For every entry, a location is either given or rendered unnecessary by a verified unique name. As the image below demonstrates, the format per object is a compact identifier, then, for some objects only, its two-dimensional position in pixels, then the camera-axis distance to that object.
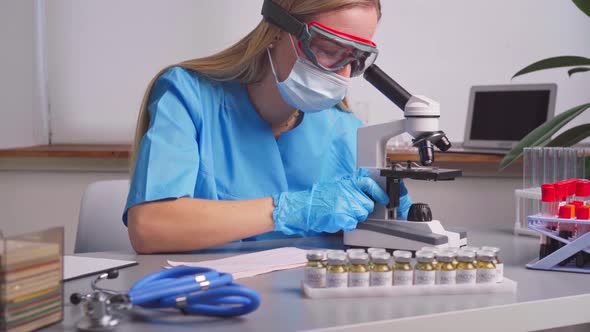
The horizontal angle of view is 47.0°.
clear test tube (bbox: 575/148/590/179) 1.53
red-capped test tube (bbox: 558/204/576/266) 1.21
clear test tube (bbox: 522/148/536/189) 1.56
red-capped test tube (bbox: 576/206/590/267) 1.19
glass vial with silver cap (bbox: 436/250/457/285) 1.05
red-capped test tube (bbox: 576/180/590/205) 1.34
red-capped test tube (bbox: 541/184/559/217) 1.25
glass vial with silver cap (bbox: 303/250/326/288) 1.03
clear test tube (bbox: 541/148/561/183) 1.53
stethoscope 0.88
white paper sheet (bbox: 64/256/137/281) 1.17
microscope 1.33
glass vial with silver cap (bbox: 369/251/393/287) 1.03
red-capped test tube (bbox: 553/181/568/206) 1.27
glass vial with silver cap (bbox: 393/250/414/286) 1.04
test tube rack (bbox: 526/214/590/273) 1.17
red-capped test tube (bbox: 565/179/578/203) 1.32
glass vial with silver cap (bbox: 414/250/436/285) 1.04
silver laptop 2.84
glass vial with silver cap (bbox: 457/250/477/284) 1.05
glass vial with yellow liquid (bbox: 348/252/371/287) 1.02
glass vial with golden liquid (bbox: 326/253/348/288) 1.02
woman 1.42
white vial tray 1.02
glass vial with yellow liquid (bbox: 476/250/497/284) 1.06
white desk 0.90
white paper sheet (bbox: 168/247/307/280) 1.19
